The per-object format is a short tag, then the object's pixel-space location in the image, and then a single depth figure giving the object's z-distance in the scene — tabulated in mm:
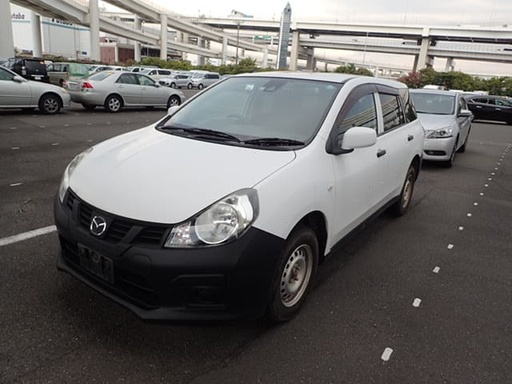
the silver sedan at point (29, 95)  11117
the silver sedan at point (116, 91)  13805
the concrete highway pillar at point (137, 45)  72375
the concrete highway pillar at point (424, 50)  70750
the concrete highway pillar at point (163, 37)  71569
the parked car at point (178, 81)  33344
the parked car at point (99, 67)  27838
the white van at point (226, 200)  2262
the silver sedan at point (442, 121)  8164
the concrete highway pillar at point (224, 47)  93688
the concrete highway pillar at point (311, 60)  92719
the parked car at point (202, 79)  37350
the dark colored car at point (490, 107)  21859
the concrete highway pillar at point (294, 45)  81438
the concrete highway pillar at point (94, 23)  51719
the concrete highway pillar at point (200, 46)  95150
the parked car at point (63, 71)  22500
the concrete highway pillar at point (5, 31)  32562
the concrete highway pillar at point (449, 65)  79500
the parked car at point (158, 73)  34828
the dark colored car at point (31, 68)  18766
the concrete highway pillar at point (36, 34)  60006
